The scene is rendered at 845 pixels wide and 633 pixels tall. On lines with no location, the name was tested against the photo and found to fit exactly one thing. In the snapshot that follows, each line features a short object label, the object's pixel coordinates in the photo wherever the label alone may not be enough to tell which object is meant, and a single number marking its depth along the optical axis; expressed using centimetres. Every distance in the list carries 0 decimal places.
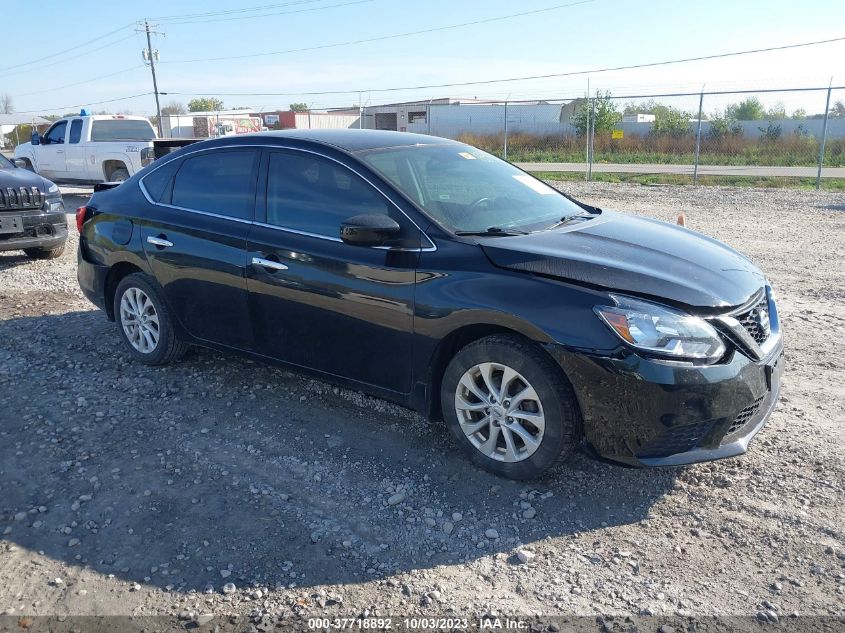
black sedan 329
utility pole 5041
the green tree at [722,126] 2751
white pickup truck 1546
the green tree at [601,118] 3459
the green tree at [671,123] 2862
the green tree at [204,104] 9317
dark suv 866
